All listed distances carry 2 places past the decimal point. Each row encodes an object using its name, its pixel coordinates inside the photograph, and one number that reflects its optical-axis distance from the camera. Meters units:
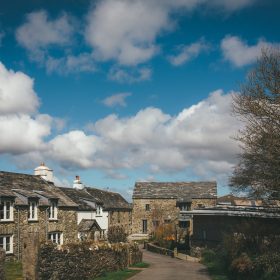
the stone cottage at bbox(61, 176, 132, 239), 44.69
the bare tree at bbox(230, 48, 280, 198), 25.14
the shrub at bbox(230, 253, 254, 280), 21.12
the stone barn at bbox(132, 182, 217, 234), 64.75
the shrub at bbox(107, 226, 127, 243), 50.09
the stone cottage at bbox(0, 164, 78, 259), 31.97
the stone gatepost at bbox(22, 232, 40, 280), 19.77
